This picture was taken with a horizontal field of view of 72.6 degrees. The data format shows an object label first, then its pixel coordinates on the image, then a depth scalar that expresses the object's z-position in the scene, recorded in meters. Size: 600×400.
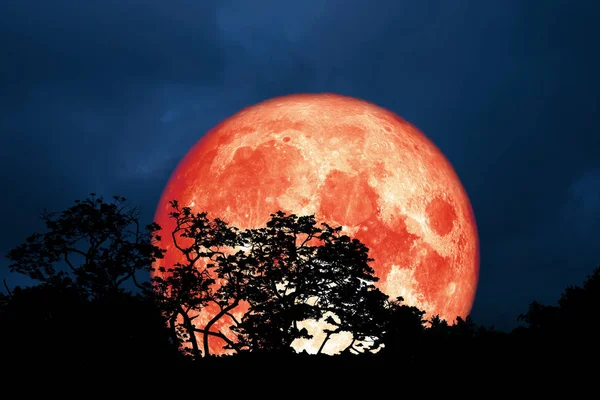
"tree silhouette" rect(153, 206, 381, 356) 19.33
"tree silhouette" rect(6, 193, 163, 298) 20.06
